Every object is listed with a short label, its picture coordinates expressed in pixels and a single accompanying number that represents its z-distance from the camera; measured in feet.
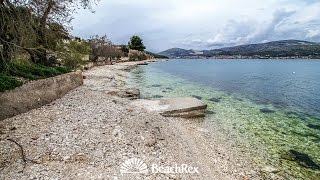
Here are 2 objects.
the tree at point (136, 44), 305.29
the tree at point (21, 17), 24.91
